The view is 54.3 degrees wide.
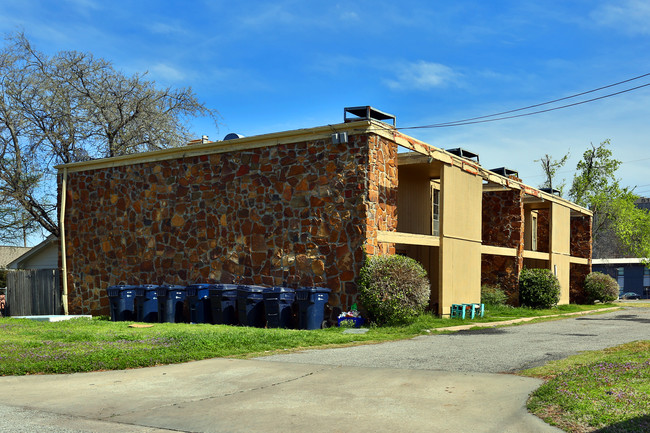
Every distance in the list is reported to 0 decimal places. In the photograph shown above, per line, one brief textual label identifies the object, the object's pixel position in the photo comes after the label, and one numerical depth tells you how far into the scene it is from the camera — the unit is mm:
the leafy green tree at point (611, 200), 45625
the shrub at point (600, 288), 31078
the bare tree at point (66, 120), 26188
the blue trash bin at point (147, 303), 17781
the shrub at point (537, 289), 23812
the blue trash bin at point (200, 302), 17016
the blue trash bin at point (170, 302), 17641
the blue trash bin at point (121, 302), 18125
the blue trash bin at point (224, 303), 16516
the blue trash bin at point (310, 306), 15672
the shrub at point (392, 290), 15141
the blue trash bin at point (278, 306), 15727
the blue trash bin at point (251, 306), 16109
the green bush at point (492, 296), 22750
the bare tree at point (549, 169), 48812
